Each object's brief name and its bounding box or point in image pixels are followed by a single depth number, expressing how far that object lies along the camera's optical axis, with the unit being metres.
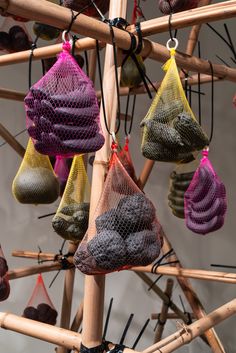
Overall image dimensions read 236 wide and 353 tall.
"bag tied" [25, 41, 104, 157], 0.68
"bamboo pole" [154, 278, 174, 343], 1.77
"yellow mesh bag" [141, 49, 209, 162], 0.86
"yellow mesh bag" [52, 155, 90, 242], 1.11
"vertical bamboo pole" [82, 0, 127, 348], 0.81
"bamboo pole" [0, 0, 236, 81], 0.65
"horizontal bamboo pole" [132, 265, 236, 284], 1.19
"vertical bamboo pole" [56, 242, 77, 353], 1.46
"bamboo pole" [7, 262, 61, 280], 1.38
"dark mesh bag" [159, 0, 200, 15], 1.05
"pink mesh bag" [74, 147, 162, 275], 0.69
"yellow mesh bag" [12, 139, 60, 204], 1.18
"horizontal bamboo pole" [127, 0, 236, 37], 0.80
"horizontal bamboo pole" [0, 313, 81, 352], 0.87
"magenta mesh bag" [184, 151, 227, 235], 1.15
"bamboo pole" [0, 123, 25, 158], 1.47
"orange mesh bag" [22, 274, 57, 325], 1.62
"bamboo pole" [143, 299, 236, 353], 0.92
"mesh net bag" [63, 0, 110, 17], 1.06
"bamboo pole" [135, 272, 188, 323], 1.70
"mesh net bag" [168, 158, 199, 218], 1.36
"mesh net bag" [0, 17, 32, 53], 1.45
